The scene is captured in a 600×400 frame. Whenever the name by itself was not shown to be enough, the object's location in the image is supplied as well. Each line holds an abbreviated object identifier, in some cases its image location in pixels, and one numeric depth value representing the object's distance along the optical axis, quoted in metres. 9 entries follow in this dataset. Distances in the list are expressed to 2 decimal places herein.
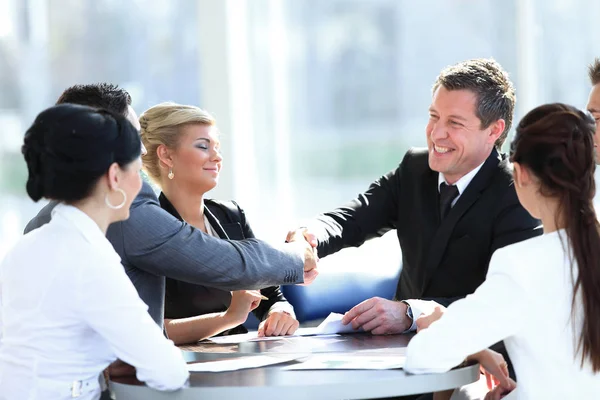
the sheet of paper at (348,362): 4.13
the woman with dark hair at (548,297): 3.85
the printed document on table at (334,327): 5.34
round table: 3.81
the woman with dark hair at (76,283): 3.87
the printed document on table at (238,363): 4.28
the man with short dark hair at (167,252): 4.88
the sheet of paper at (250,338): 5.28
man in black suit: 5.94
